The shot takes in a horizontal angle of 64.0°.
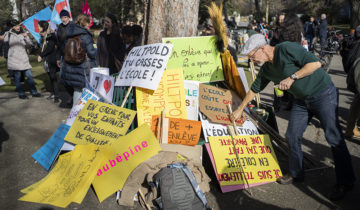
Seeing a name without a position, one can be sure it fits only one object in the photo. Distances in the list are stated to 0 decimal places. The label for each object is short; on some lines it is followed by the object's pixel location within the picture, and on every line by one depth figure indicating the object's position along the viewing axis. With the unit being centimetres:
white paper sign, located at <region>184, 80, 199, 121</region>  393
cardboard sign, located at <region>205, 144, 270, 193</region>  336
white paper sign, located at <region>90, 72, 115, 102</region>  425
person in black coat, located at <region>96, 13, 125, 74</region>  584
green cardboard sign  411
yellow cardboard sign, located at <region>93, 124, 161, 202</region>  323
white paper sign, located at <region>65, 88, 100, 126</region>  416
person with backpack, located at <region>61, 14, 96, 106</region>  505
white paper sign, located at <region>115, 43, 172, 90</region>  372
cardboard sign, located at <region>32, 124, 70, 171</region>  393
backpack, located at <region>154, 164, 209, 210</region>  267
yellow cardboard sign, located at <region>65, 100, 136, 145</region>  365
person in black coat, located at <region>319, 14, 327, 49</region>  1529
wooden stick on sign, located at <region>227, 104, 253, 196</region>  338
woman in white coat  707
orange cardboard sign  362
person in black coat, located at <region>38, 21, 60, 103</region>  673
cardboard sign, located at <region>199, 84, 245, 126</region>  389
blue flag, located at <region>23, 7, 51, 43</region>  841
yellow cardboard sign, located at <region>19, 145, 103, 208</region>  312
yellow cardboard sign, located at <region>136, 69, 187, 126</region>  383
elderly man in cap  290
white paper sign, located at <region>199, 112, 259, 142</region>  381
